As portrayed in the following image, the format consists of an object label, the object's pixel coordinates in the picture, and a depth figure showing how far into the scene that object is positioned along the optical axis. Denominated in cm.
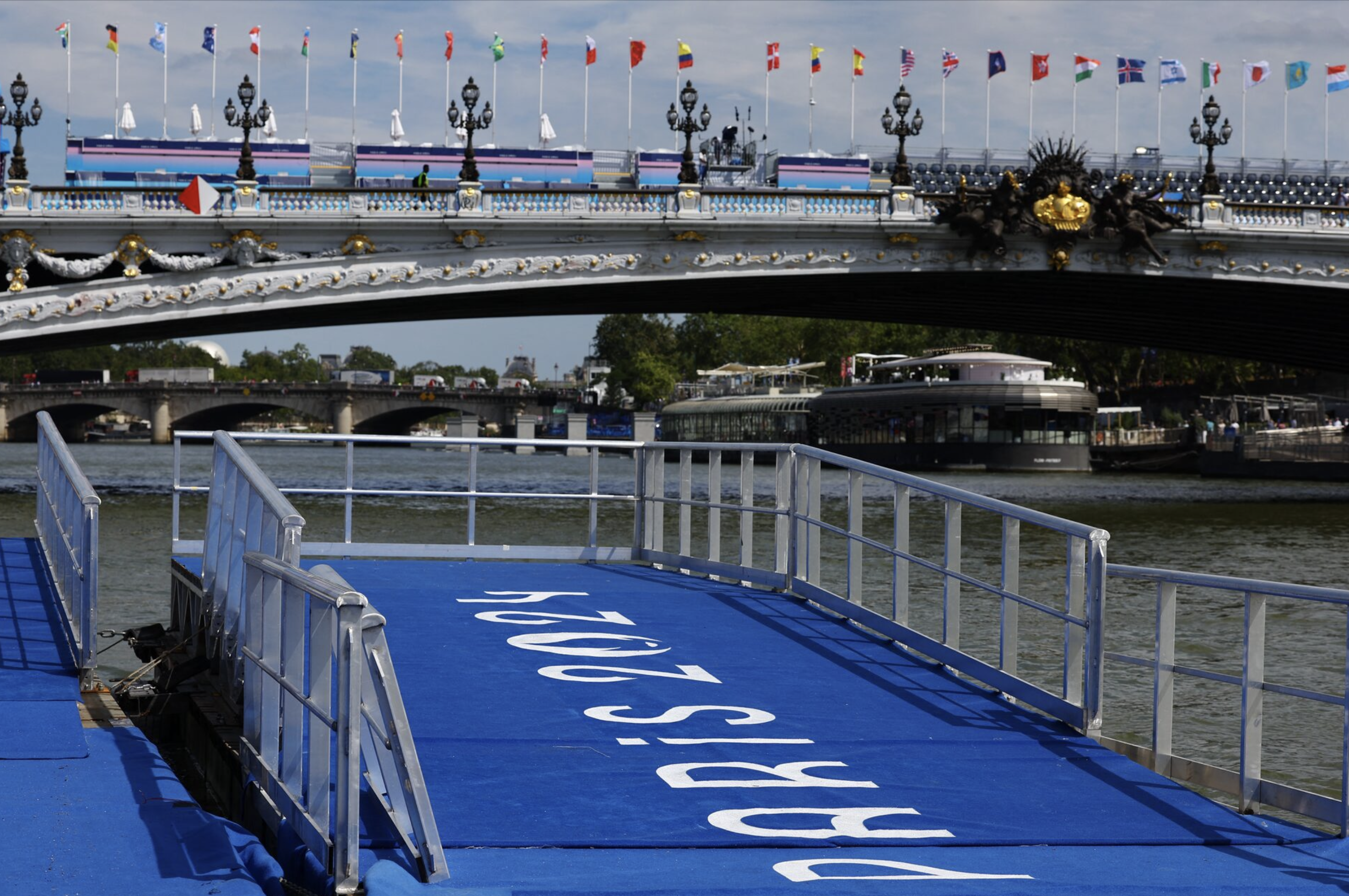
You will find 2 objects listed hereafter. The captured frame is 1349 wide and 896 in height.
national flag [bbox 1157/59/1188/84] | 6050
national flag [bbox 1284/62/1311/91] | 6003
